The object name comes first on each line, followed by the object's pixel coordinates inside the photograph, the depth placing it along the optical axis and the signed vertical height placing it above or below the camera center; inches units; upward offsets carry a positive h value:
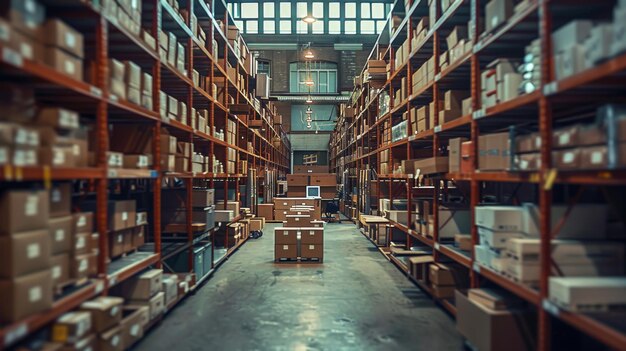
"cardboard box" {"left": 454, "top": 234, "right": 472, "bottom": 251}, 164.6 -23.6
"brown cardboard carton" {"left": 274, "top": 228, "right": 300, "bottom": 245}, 292.4 -37.2
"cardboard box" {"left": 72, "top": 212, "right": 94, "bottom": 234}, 118.4 -10.7
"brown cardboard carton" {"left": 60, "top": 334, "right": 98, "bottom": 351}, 104.7 -40.6
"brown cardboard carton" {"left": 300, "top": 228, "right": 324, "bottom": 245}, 290.8 -36.5
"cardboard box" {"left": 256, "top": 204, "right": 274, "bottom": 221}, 530.6 -35.1
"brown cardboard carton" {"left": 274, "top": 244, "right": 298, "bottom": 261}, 292.2 -47.0
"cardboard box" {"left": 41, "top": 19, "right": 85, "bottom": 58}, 104.4 +37.9
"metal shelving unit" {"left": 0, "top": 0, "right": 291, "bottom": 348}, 98.9 +26.8
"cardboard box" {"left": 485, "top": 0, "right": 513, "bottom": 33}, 136.8 +56.4
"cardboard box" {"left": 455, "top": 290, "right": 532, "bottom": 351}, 121.6 -43.3
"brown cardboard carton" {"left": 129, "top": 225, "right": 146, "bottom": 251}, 165.8 -21.0
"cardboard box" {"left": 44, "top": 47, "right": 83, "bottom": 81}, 104.7 +31.7
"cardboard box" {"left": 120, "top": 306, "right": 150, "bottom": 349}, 129.2 -44.6
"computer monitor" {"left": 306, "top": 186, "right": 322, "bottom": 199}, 532.9 -10.0
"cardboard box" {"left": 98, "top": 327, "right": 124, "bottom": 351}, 116.6 -44.0
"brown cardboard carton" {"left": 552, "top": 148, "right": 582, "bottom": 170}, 102.4 +5.5
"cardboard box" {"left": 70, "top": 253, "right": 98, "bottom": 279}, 116.8 -23.2
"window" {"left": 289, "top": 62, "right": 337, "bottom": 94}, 863.1 +219.3
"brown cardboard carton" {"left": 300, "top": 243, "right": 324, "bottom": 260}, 291.6 -46.3
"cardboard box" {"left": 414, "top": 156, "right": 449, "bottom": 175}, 185.6 +7.6
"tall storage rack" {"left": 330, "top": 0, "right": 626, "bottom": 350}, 96.7 +23.2
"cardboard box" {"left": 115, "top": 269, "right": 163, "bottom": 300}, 154.3 -38.0
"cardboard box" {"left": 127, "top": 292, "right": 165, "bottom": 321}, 154.3 -44.4
